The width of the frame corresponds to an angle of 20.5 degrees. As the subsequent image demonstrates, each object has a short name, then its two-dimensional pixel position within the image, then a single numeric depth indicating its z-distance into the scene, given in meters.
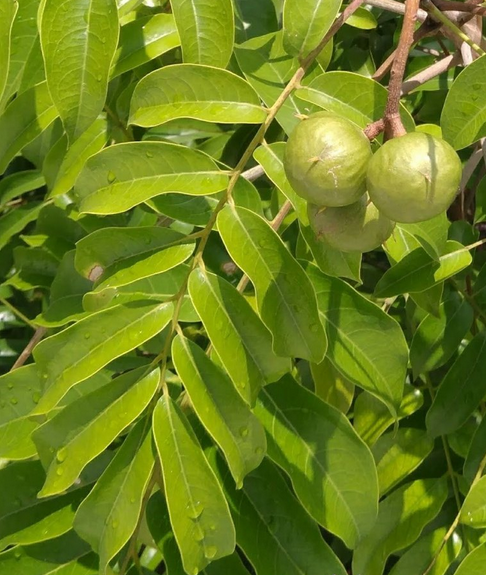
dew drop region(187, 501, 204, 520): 0.50
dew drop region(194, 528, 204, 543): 0.50
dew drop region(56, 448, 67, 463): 0.51
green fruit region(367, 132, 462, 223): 0.45
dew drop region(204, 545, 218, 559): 0.49
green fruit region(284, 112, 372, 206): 0.45
